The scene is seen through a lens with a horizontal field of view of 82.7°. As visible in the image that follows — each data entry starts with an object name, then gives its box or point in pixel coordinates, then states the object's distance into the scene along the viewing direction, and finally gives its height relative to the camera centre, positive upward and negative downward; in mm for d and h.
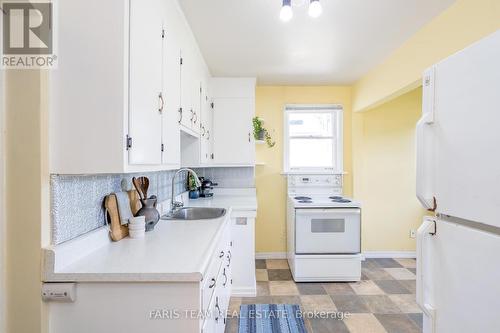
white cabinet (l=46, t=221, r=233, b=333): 1026 -528
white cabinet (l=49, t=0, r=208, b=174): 1021 +269
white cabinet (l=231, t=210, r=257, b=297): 2684 -846
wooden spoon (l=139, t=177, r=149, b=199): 1732 -127
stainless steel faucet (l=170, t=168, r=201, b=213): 2322 -347
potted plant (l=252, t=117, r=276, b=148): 3420 +393
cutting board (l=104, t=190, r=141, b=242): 1404 -288
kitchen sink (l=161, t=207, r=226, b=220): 2366 -420
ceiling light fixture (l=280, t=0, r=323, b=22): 1490 +835
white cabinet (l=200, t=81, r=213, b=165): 2744 +392
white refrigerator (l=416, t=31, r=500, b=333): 933 -100
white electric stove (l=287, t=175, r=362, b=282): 2977 -815
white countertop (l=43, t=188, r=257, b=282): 1018 -390
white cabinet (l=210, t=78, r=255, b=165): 3287 +504
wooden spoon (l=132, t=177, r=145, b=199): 1677 -133
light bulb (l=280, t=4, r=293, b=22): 1562 +841
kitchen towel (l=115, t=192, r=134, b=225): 1475 -233
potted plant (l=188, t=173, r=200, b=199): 3193 -291
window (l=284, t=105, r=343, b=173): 3807 +327
